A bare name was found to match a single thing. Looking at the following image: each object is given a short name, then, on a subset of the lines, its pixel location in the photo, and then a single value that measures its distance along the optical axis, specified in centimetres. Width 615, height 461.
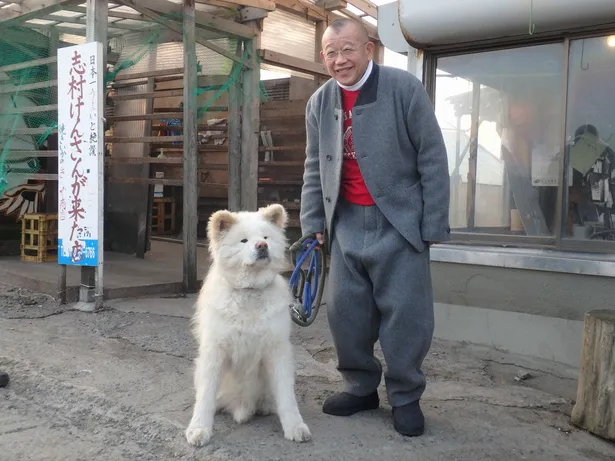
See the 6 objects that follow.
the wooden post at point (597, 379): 326
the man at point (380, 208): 309
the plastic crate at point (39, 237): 796
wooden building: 659
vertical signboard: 555
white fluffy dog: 307
